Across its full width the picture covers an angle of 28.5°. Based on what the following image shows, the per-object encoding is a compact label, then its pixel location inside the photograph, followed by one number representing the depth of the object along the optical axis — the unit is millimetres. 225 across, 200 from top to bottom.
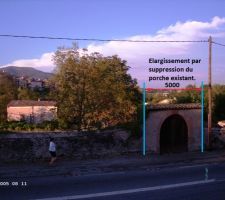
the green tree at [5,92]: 74500
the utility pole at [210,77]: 24656
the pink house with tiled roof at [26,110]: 85231
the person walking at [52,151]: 18047
